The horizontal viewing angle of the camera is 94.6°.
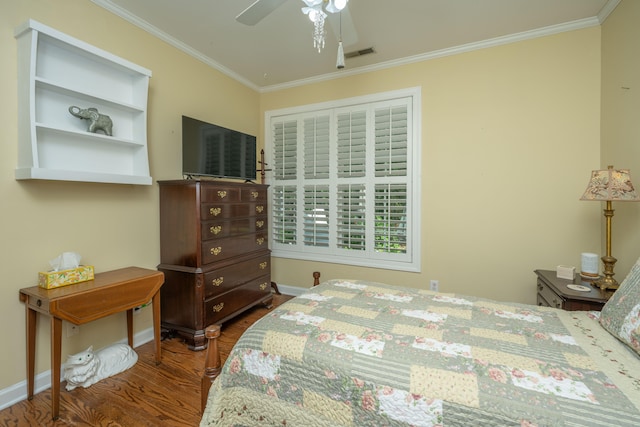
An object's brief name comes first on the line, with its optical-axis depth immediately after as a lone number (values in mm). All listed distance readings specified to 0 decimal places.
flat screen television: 2662
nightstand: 1745
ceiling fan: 1507
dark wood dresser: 2451
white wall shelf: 1768
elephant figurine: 2023
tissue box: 1819
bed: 917
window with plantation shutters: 3152
